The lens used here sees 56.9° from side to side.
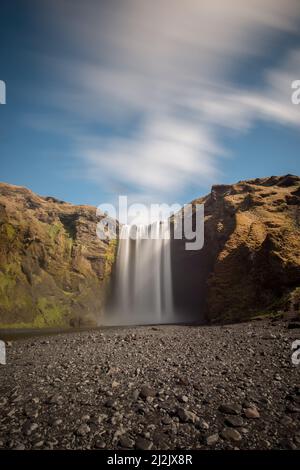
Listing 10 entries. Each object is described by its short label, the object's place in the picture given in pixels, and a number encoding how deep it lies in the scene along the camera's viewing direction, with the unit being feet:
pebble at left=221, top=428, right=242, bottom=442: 23.44
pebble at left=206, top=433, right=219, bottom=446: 23.03
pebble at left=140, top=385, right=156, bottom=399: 31.35
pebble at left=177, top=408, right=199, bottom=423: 26.20
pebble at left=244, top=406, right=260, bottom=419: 26.29
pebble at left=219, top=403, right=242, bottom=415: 27.05
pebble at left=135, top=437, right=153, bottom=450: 22.97
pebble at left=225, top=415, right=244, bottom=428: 25.17
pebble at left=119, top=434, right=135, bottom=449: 23.31
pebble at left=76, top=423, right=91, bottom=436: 25.10
